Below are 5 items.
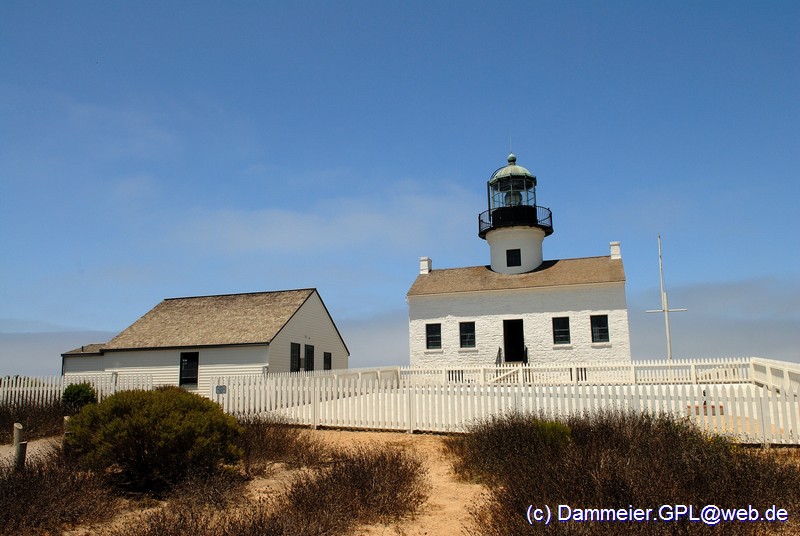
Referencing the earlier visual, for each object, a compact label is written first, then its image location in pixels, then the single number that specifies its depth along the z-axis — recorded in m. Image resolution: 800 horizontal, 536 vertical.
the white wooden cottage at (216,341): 23.64
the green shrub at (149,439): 7.10
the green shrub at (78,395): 17.58
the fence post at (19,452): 6.99
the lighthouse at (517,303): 25.41
